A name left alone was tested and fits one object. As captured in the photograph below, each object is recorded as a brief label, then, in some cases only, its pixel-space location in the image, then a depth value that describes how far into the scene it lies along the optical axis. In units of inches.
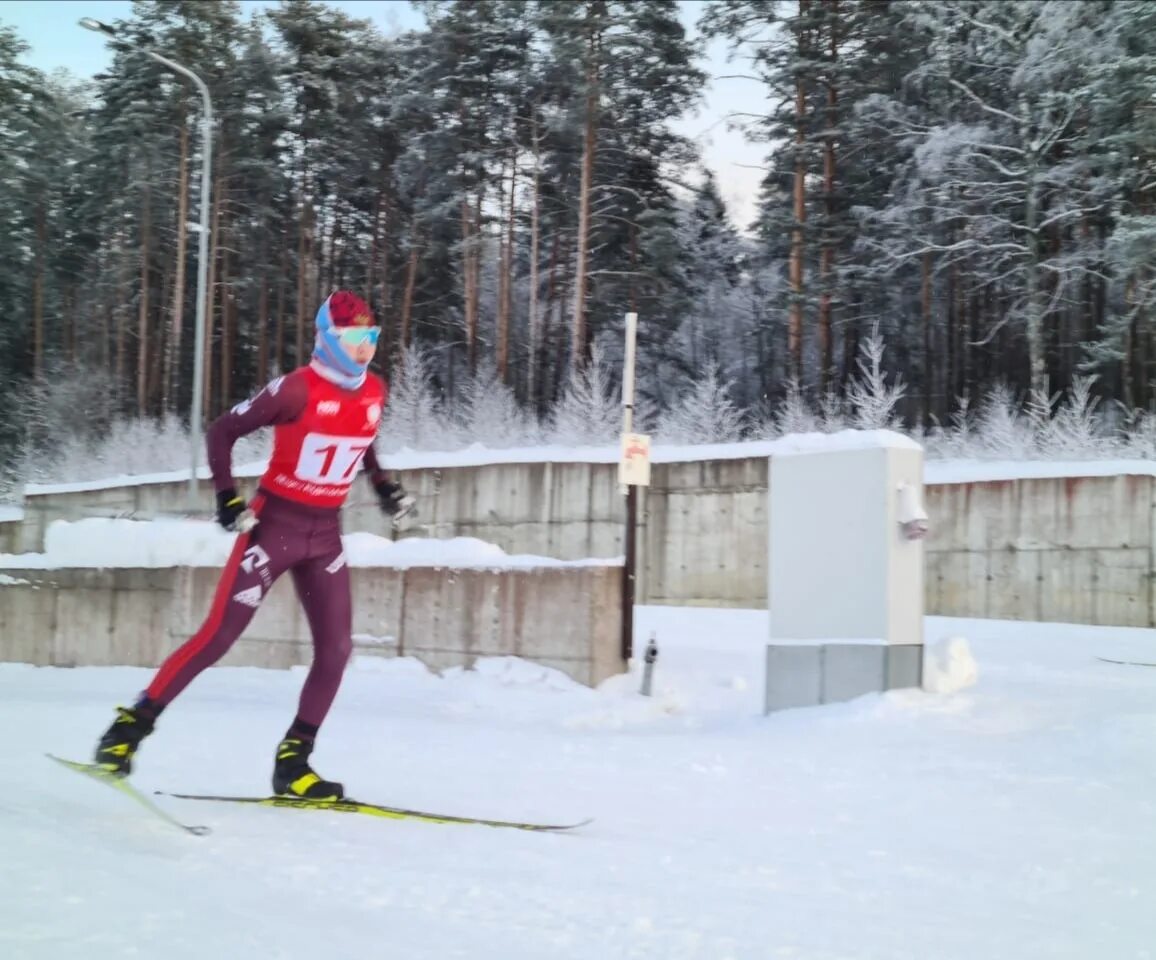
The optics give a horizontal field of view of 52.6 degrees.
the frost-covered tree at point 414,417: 1149.1
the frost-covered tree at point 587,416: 1047.6
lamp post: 806.5
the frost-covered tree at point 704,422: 1012.5
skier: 198.1
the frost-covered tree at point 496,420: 1109.1
